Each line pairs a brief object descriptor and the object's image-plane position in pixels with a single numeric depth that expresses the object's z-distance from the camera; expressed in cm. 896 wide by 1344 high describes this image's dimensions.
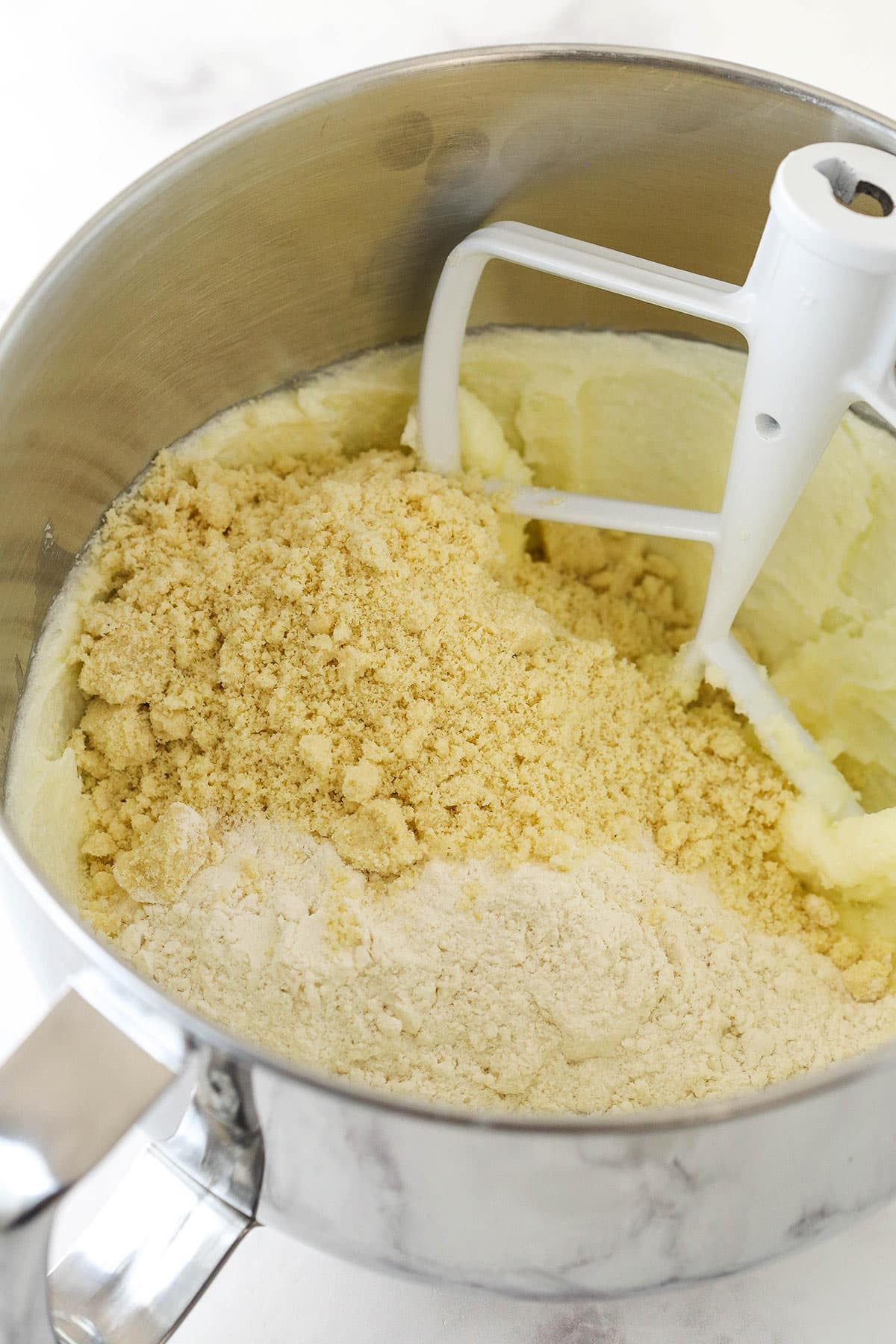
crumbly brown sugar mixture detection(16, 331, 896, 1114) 44
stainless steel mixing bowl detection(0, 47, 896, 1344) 37
